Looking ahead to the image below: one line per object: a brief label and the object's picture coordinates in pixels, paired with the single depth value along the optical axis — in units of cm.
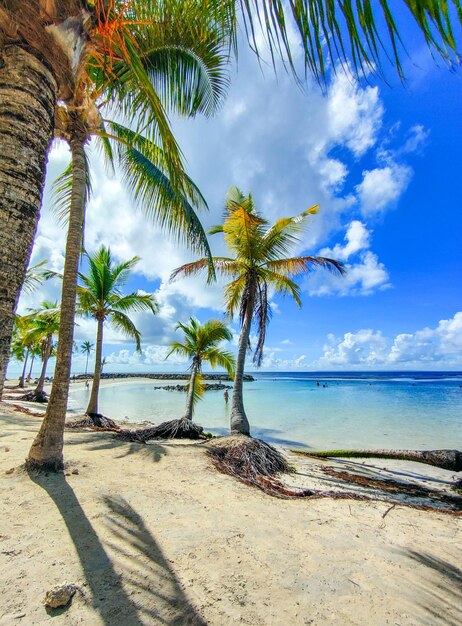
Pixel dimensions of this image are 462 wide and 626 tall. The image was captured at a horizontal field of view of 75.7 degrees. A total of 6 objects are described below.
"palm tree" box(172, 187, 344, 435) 1005
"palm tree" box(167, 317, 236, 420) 1386
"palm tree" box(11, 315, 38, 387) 1739
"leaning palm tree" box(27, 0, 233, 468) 419
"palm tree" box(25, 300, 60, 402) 1290
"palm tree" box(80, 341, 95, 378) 7184
